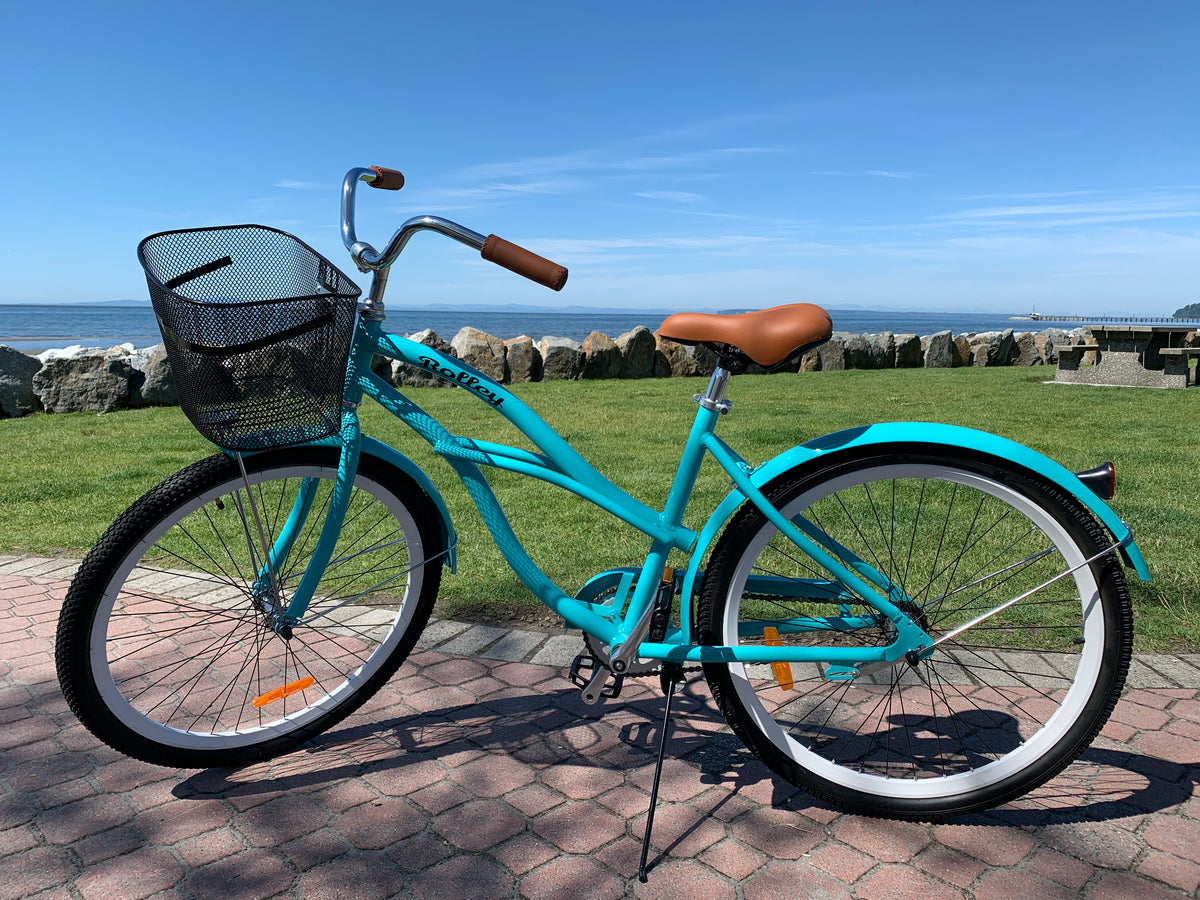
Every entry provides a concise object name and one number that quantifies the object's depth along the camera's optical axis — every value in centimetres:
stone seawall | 1099
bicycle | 218
